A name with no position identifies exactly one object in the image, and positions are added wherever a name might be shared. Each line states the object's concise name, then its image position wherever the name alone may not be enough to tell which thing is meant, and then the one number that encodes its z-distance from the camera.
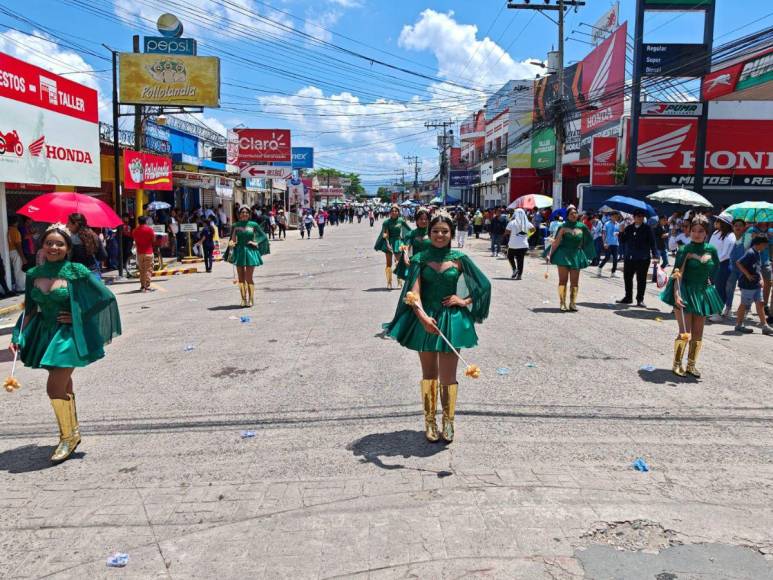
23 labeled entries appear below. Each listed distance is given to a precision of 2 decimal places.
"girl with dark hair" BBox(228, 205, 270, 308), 12.13
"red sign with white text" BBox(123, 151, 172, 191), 20.38
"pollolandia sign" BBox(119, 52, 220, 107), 24.09
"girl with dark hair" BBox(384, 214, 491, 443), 5.12
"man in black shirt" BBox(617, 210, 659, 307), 12.40
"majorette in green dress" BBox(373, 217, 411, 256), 14.51
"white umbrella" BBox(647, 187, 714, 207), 17.95
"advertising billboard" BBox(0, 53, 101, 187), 13.55
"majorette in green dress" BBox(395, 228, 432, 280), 11.25
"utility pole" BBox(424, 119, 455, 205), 74.88
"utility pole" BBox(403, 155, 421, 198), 142.25
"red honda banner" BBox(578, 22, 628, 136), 32.84
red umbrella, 11.20
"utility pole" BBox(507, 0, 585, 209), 27.49
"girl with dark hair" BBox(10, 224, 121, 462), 5.00
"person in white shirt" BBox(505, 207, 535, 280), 16.45
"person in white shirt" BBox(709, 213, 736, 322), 11.03
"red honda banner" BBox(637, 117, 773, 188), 31.38
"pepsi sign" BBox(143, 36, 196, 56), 26.55
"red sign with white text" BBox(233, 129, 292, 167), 44.66
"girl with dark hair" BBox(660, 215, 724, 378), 7.22
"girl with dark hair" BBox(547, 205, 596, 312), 11.59
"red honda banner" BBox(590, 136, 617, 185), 33.09
